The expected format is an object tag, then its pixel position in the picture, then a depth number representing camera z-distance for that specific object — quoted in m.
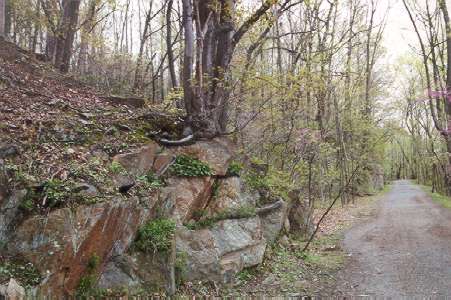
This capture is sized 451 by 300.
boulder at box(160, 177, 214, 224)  6.55
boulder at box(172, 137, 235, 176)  7.79
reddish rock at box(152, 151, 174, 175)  6.91
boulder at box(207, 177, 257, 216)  7.62
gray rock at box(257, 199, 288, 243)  8.71
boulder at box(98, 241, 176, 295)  5.06
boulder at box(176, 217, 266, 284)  6.32
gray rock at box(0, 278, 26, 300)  3.74
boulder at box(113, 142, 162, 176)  6.32
